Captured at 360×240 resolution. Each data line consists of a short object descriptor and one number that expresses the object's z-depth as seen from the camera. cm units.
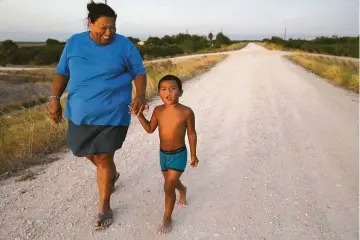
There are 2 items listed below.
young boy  252
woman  246
